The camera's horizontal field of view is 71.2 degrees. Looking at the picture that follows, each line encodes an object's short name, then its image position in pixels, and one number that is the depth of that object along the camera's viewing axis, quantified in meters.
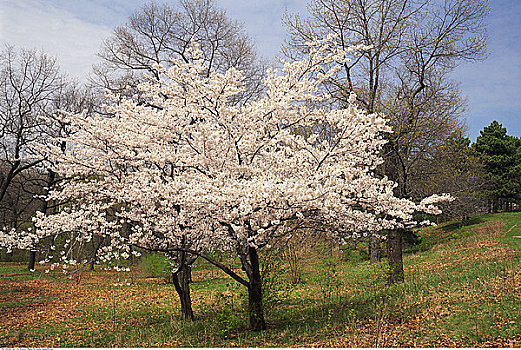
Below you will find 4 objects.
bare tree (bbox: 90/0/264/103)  14.59
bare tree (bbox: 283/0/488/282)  9.73
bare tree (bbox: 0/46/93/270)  15.75
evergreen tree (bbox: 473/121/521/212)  26.83
